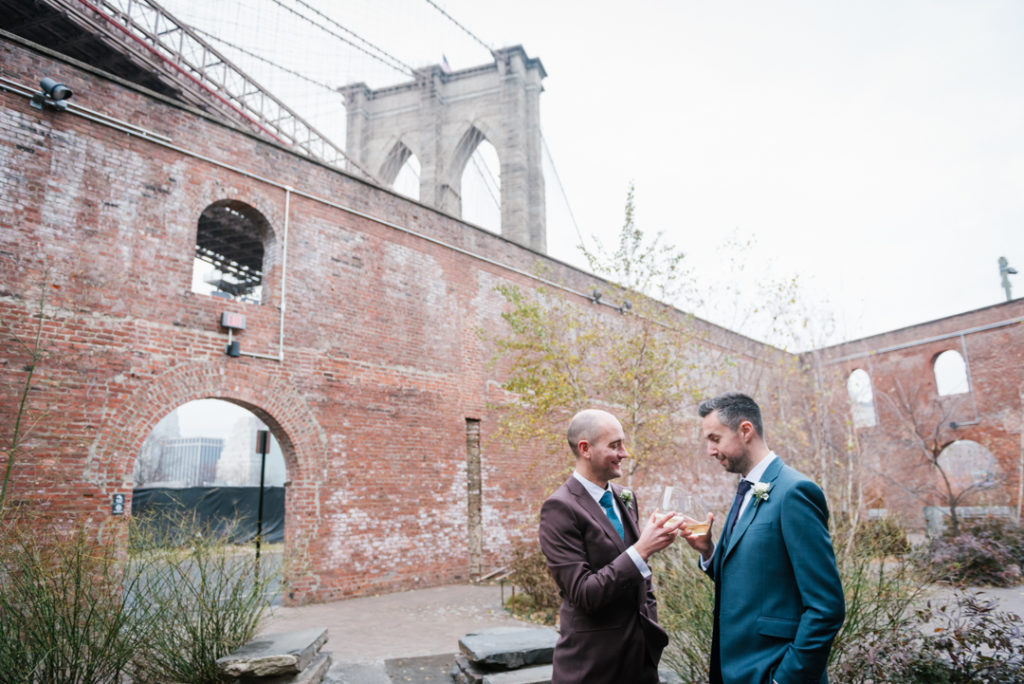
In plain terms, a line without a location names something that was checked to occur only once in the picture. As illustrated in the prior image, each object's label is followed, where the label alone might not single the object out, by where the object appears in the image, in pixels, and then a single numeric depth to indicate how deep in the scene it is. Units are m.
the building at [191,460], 39.00
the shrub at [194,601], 4.39
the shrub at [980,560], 9.45
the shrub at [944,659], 3.30
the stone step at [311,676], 4.43
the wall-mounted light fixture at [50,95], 7.02
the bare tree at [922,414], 19.05
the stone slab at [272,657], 4.33
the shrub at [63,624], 3.58
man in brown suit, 2.22
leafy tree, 8.63
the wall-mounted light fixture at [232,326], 8.17
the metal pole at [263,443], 10.83
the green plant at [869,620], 3.63
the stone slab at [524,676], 4.31
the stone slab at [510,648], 4.65
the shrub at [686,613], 4.21
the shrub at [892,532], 10.42
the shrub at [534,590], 7.88
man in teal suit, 1.92
